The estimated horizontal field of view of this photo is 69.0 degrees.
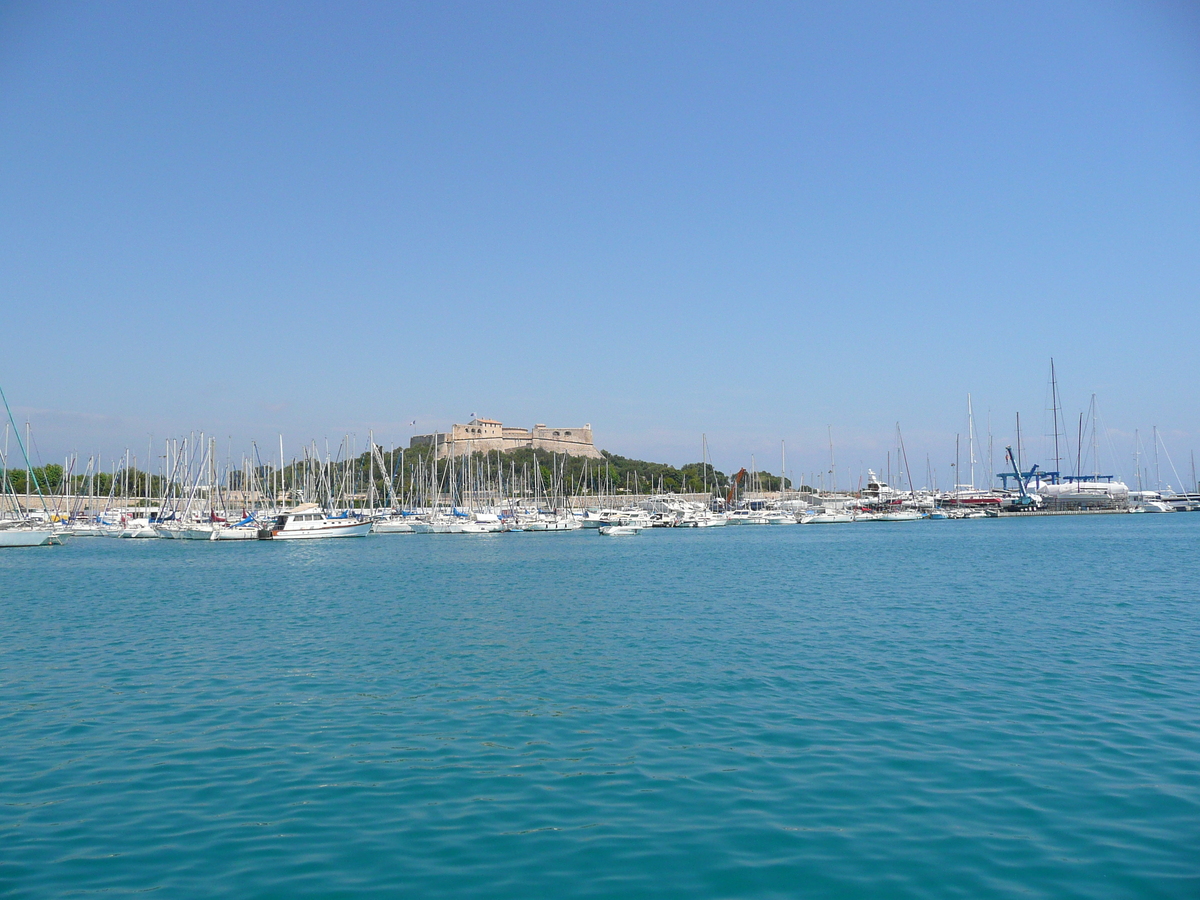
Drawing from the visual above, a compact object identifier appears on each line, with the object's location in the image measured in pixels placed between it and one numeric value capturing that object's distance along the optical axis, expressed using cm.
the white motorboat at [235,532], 5666
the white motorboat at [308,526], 5625
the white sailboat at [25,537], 4853
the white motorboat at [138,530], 6125
